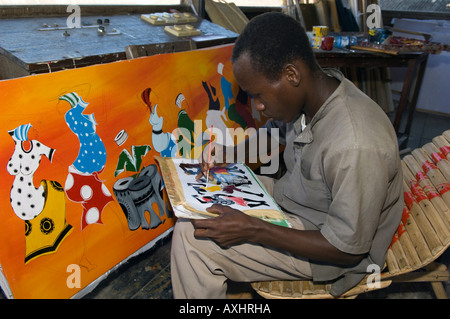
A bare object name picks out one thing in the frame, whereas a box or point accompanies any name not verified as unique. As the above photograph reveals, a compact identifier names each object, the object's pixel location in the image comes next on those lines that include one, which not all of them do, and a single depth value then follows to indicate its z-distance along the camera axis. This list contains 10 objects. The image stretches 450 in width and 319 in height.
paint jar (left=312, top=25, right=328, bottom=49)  3.26
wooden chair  1.38
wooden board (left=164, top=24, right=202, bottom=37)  2.42
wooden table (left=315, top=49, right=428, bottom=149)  3.11
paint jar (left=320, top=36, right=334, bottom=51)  3.20
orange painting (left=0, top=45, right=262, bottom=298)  1.35
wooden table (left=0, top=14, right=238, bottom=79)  1.62
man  1.11
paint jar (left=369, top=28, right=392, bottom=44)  3.59
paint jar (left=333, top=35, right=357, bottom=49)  3.40
